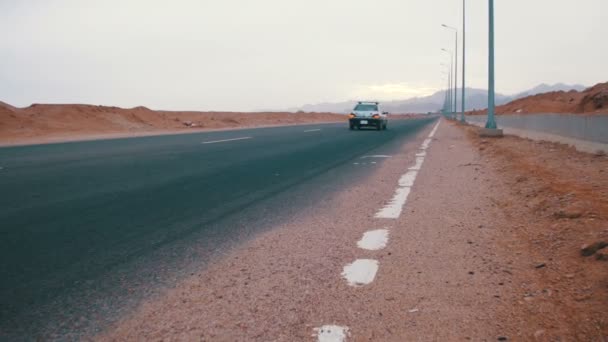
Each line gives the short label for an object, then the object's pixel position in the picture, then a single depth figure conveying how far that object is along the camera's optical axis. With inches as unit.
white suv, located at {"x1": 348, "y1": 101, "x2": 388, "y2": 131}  1253.1
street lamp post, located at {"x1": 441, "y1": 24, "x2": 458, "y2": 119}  2169.0
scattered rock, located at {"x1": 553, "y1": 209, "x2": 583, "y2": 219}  207.6
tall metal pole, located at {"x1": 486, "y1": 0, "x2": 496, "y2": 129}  791.7
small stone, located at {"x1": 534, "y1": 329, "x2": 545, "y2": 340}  106.0
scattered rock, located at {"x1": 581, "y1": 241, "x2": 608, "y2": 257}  158.4
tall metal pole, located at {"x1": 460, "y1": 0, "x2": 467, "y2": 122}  1636.3
